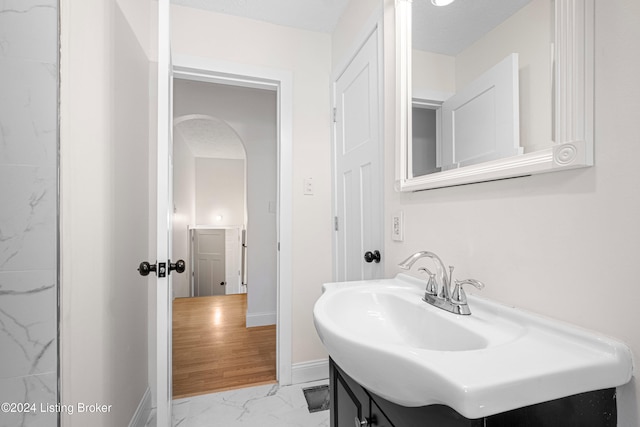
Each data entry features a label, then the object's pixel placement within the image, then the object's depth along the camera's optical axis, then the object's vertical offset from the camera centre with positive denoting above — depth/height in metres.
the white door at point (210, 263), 5.26 -0.90
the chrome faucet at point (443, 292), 0.73 -0.21
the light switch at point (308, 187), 1.93 +0.18
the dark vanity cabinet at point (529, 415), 0.43 -0.33
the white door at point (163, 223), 1.11 -0.04
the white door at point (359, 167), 1.39 +0.26
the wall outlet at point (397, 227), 1.16 -0.05
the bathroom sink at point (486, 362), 0.40 -0.24
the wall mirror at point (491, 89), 0.56 +0.33
